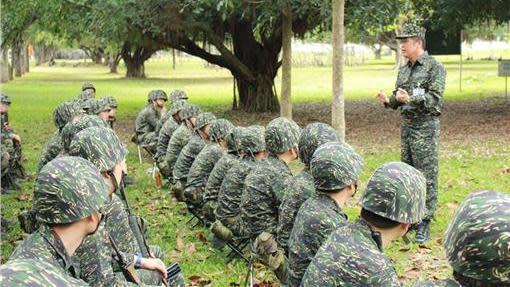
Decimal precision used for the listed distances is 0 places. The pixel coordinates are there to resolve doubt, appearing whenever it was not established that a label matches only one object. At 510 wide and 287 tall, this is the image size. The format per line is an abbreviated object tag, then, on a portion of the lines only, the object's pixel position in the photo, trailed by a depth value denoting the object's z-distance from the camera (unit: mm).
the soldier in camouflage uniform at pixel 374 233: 3482
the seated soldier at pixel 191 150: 9359
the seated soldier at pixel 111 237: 4105
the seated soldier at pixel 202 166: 8461
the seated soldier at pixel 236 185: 7105
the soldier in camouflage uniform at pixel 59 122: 8945
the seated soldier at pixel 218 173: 7801
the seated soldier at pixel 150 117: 13203
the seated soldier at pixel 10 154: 11500
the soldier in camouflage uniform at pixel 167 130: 11234
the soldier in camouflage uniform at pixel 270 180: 6258
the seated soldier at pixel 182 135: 10281
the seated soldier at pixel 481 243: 2619
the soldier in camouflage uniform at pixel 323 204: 4523
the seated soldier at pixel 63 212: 3498
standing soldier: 7648
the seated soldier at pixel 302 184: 5344
